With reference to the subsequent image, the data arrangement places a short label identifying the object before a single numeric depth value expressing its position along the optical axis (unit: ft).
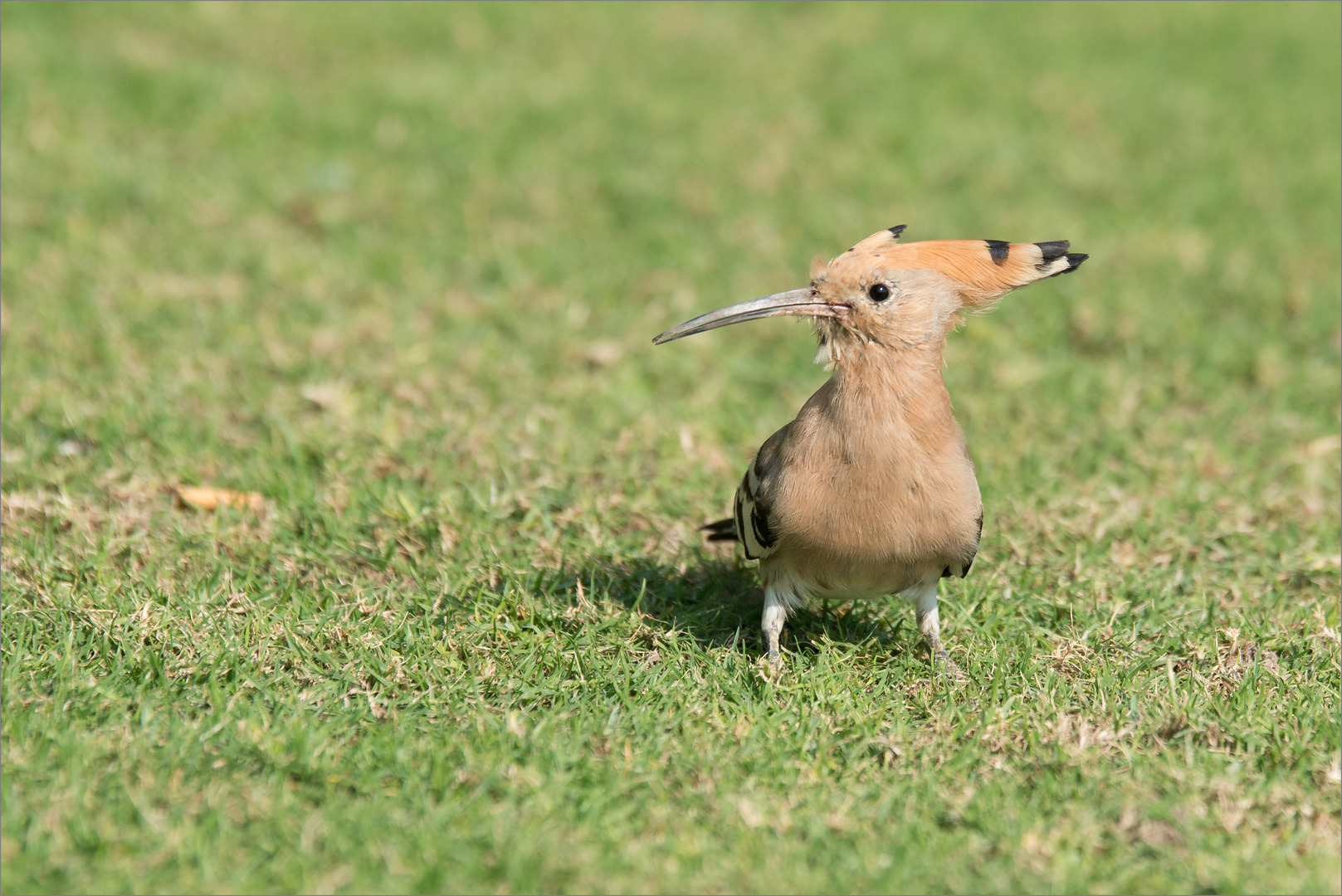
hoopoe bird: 21.47
